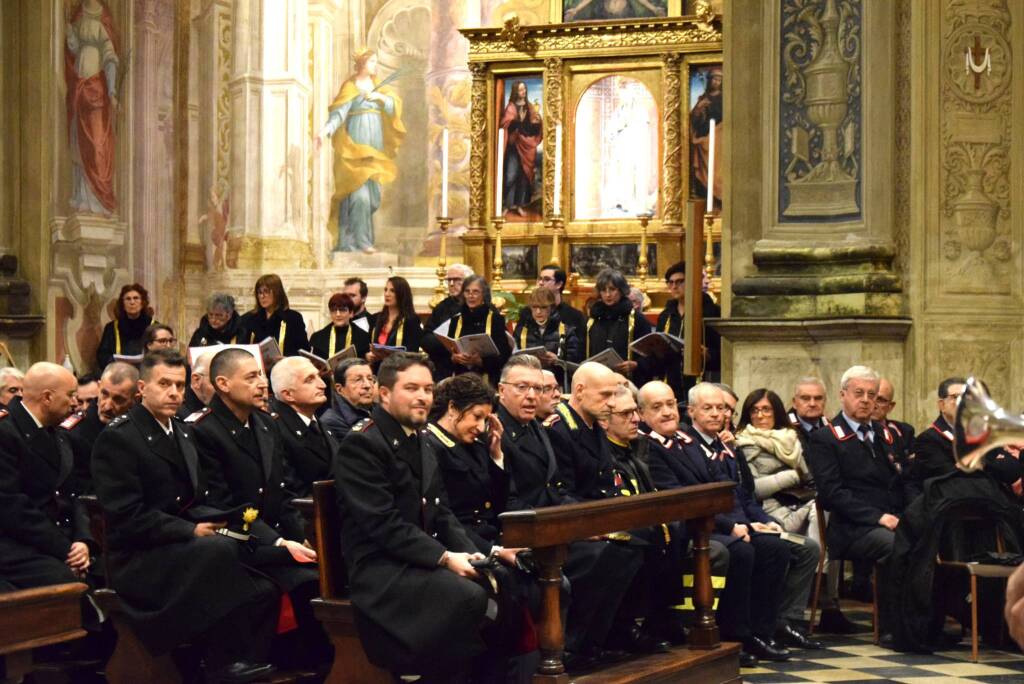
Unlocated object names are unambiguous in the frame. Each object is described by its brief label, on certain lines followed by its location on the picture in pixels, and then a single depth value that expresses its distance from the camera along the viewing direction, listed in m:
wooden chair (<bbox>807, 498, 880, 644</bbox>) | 8.87
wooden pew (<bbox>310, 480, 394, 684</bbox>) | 6.34
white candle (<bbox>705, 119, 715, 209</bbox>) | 13.04
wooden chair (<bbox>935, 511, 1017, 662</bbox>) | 8.21
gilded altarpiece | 15.66
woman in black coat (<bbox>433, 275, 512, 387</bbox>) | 11.13
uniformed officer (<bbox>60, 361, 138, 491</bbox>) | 7.93
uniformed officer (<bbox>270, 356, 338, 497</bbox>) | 7.75
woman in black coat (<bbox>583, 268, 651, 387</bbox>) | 11.39
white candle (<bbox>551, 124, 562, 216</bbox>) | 15.98
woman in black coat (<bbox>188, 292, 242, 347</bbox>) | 12.04
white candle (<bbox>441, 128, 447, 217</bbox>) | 15.02
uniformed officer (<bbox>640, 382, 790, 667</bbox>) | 8.20
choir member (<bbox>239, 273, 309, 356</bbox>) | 12.16
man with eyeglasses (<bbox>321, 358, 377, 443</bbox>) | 8.91
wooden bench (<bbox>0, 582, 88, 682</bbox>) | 4.90
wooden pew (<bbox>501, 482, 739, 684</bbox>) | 6.20
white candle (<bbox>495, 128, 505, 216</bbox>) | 15.77
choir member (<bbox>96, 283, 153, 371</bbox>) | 12.55
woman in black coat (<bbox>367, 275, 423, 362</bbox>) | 11.48
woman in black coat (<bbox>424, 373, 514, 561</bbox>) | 6.80
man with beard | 6.09
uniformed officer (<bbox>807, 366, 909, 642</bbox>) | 8.95
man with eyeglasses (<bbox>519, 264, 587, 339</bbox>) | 11.89
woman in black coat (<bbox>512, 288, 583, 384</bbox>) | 11.68
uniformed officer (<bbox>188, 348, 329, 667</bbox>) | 6.92
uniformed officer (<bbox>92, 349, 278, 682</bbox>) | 6.47
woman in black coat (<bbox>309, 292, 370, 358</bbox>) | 11.87
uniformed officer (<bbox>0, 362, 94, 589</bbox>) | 6.80
